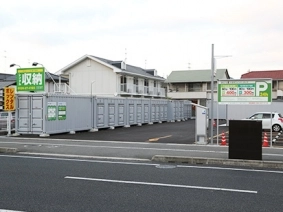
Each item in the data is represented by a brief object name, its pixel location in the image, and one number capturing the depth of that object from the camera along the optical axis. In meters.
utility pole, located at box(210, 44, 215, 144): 16.11
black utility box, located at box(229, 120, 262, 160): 10.30
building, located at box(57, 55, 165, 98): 41.56
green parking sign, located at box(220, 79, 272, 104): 14.78
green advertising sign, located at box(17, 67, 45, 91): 22.72
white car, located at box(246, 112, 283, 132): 24.03
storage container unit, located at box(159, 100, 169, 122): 37.38
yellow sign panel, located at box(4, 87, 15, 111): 20.47
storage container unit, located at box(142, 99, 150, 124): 32.84
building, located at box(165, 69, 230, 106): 55.47
